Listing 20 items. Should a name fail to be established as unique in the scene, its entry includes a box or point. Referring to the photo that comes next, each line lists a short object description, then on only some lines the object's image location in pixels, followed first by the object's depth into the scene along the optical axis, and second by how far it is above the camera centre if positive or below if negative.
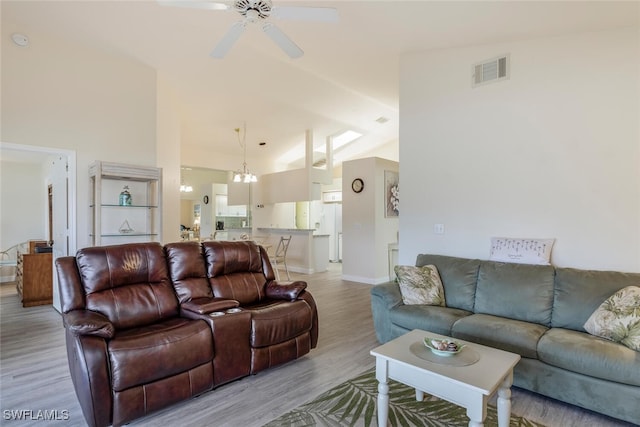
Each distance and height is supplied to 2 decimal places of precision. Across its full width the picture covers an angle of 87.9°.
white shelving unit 4.16 +0.16
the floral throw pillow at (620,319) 2.16 -0.72
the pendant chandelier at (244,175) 6.99 +0.86
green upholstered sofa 2.09 -0.88
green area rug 2.09 -1.30
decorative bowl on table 1.97 -0.80
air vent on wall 3.50 +1.56
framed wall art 6.54 +0.41
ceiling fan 2.28 +1.45
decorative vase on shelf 4.42 +0.24
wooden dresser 4.79 -0.91
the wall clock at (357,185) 6.52 +0.60
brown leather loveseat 2.00 -0.79
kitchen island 7.54 -0.80
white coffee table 1.67 -0.86
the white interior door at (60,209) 4.30 +0.10
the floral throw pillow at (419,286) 3.19 -0.70
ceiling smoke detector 3.69 +1.99
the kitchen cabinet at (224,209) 9.90 +0.20
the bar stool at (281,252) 6.99 -0.85
